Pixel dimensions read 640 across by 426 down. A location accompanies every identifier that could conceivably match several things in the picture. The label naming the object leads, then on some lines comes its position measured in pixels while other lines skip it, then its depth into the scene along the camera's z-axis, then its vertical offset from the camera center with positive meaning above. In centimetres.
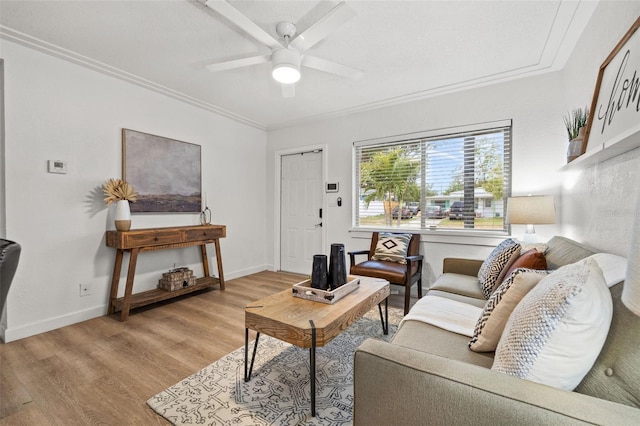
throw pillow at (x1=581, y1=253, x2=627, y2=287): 96 -21
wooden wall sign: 131 +62
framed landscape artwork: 308 +42
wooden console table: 269 -42
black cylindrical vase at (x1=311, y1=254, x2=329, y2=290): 188 -44
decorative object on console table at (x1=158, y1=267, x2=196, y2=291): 316 -85
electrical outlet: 271 -82
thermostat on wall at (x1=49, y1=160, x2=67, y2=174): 251 +37
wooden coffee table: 141 -61
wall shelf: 113 +30
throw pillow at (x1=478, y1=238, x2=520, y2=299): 196 -41
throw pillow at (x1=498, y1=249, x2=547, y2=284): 160 -31
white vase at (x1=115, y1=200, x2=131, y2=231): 278 -10
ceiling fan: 171 +119
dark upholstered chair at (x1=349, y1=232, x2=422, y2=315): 272 -63
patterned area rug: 145 -110
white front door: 439 -5
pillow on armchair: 322 -46
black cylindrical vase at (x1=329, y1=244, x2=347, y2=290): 194 -41
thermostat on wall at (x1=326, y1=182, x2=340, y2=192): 412 +32
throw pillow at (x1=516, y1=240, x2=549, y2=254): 197 -28
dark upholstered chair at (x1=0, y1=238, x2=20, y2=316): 89 -19
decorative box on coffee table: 178 -57
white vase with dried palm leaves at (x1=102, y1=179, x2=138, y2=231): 278 +9
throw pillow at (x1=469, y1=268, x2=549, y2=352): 114 -42
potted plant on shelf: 188 +57
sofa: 69 -50
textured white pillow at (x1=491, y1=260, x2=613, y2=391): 79 -36
